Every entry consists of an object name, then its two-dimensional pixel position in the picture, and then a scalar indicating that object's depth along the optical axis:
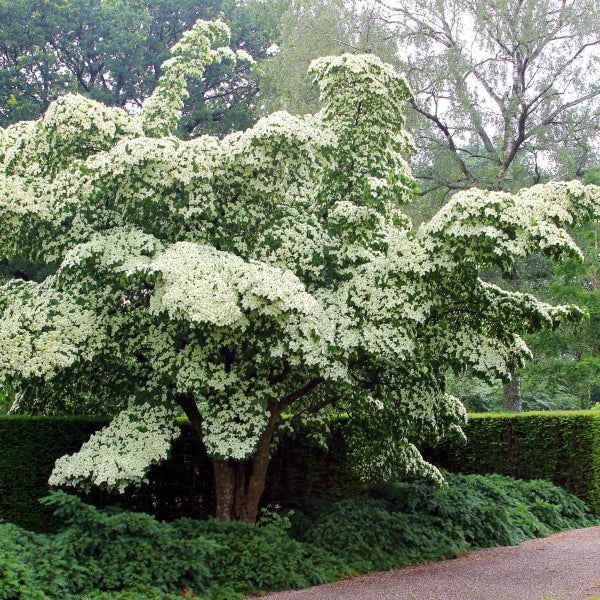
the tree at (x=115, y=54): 18.28
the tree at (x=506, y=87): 15.34
